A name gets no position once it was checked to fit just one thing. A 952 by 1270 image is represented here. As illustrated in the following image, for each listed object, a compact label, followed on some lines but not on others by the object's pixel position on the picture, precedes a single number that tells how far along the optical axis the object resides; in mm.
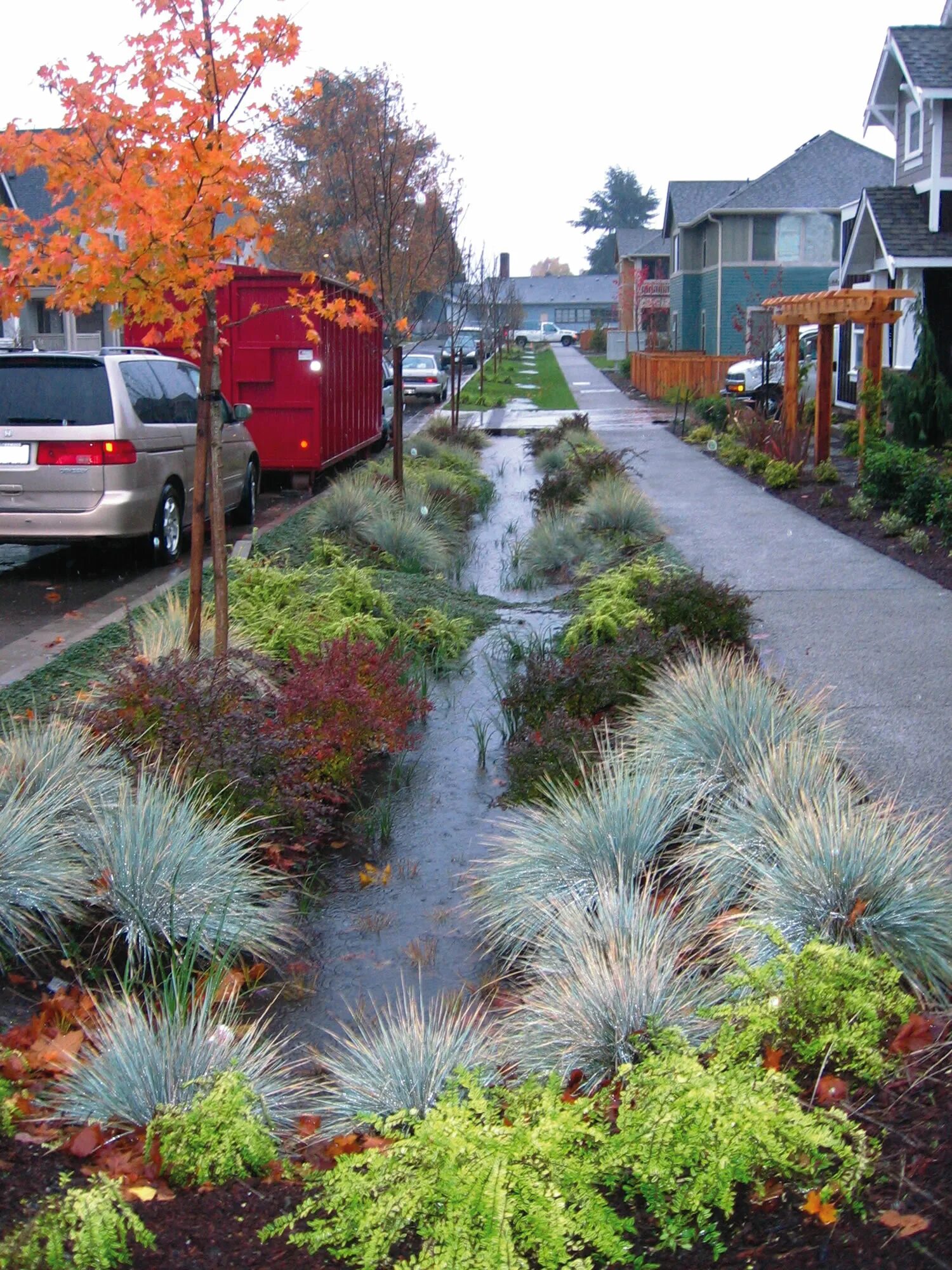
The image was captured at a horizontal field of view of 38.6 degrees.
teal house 48000
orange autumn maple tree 5984
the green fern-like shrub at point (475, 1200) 2725
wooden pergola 16406
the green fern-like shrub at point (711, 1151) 2896
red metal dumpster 15945
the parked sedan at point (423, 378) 38375
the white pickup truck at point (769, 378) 26997
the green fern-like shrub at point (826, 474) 16812
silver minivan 10672
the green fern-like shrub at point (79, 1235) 2740
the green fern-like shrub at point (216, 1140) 3160
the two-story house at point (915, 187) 22000
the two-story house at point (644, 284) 68125
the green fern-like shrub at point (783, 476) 17016
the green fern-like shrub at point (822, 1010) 3471
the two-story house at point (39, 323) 32906
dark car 50403
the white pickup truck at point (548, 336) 105431
